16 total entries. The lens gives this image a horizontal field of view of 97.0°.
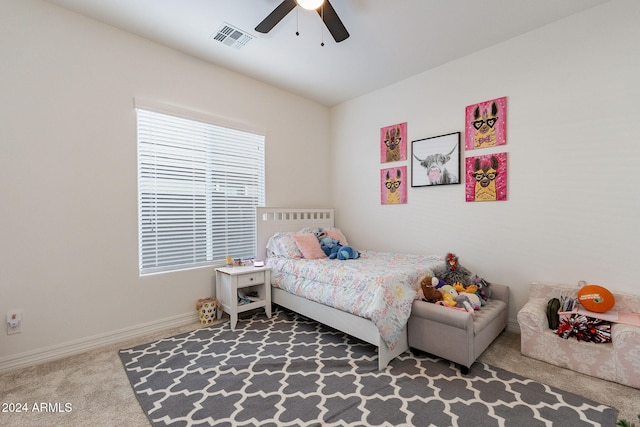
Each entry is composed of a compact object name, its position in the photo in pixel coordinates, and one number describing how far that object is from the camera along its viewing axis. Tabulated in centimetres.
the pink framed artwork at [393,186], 372
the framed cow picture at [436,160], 323
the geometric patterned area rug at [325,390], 165
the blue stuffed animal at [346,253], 327
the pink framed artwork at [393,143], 372
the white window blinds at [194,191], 291
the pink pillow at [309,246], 334
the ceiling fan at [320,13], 202
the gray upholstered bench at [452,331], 210
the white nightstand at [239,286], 296
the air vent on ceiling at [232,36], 268
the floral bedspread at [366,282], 221
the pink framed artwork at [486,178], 290
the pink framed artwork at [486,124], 290
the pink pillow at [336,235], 385
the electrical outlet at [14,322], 220
